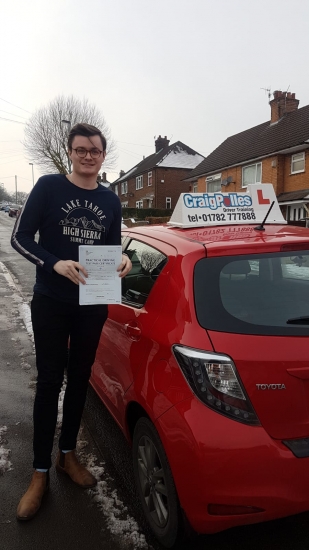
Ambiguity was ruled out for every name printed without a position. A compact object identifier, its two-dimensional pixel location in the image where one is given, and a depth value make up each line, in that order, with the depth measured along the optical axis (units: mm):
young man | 2230
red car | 1653
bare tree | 38969
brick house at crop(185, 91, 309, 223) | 21469
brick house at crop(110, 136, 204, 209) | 43375
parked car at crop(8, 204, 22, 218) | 54766
